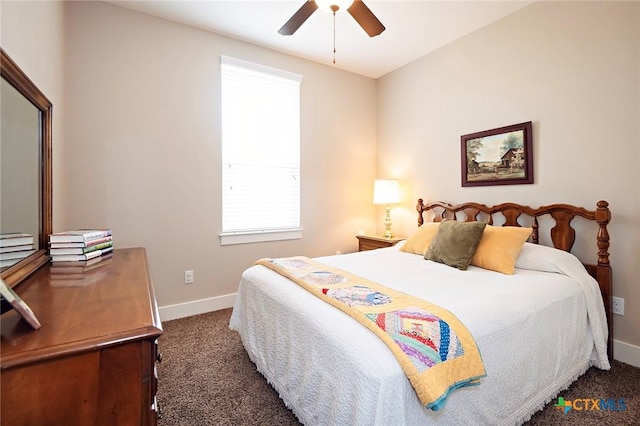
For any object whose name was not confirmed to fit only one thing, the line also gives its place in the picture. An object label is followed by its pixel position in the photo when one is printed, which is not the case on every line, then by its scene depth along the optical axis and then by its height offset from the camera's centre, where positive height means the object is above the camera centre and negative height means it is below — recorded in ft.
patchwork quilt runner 3.51 -1.62
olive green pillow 7.48 -0.84
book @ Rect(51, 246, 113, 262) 5.25 -0.73
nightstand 11.31 -1.14
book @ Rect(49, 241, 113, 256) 5.26 -0.61
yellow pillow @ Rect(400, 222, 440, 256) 8.93 -0.84
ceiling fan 6.40 +4.44
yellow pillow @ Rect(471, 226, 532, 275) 7.06 -0.91
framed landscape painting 8.52 +1.66
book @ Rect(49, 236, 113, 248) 5.28 -0.50
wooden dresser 2.25 -1.19
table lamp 11.89 +0.77
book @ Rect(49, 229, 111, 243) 5.29 -0.38
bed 3.69 -1.91
